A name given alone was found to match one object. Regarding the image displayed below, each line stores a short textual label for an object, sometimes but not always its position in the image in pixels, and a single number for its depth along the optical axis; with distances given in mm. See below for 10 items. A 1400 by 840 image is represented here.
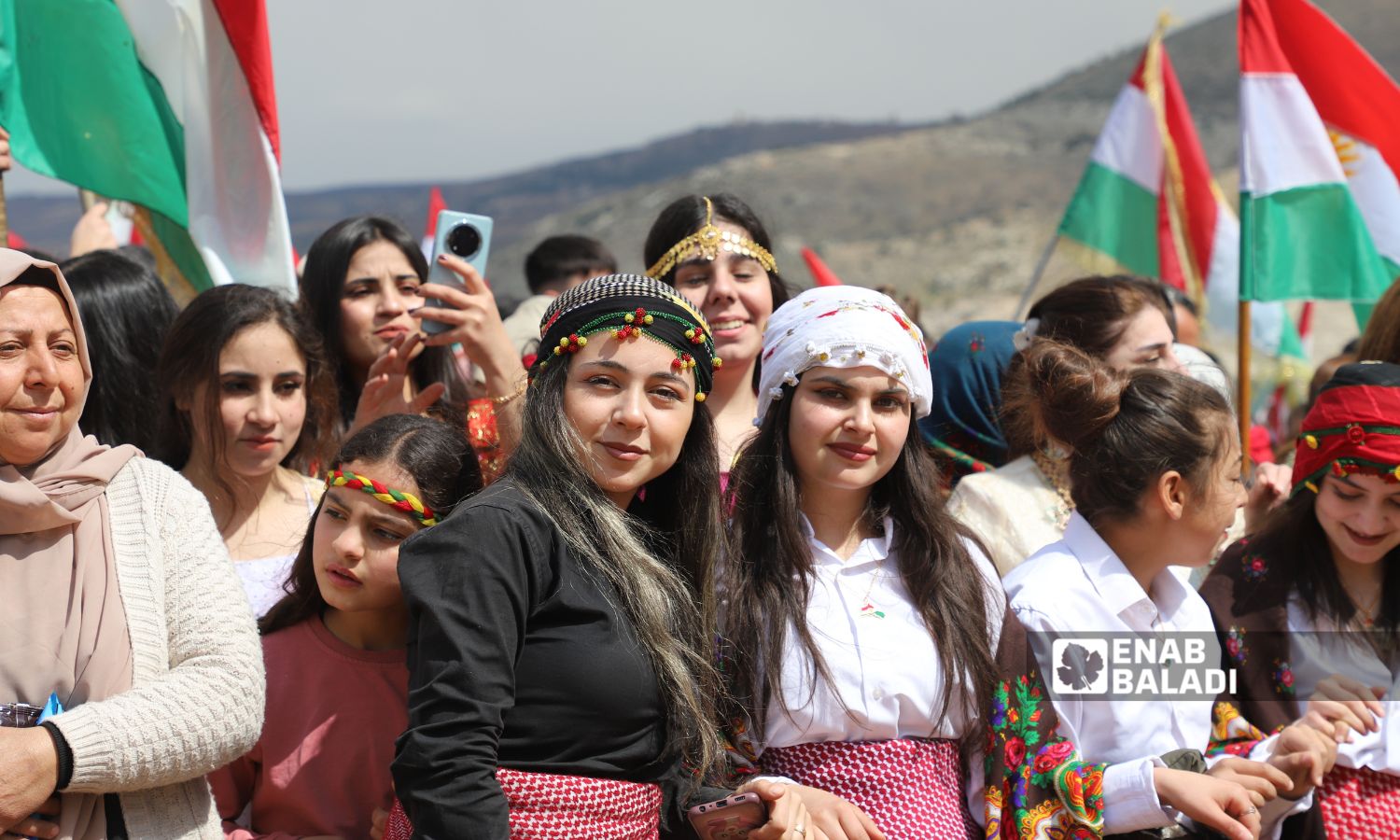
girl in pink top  2678
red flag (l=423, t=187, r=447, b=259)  7812
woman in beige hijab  2182
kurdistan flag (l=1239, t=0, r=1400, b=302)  5230
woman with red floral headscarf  3209
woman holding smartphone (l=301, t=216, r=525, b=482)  3676
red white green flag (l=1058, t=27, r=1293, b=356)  7371
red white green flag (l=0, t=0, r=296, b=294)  4238
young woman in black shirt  2139
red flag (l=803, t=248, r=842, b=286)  7191
